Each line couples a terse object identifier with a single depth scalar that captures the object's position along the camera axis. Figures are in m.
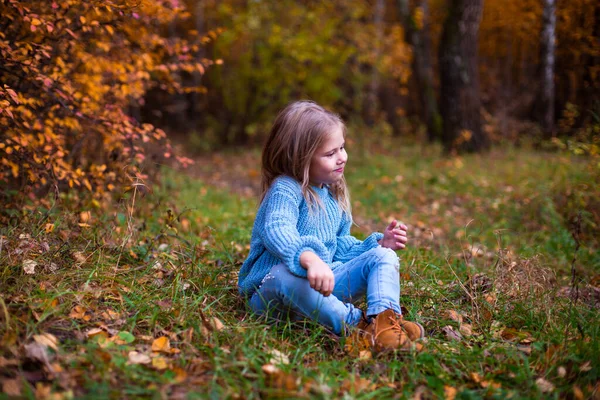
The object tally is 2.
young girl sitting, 2.32
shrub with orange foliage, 3.17
